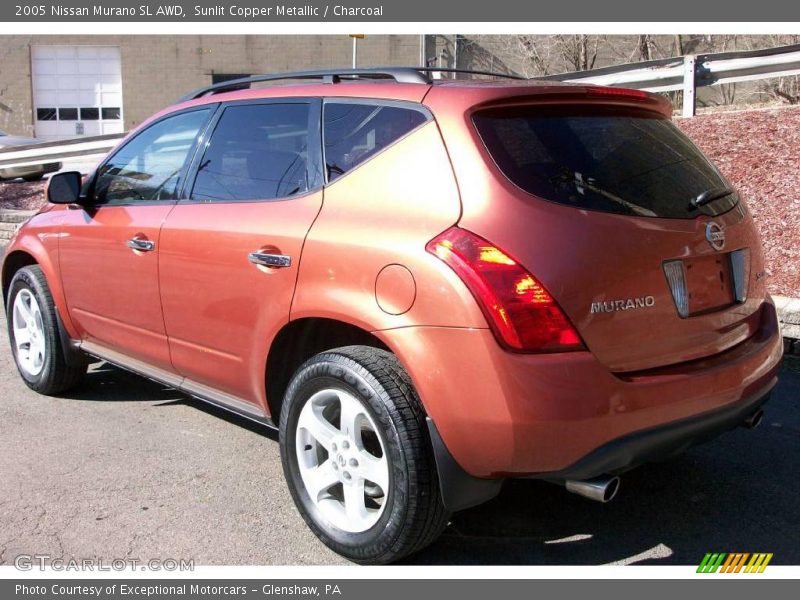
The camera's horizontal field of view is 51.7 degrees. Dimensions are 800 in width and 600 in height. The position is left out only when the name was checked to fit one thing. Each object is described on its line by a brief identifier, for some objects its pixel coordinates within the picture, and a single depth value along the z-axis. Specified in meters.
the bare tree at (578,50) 23.48
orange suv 2.71
